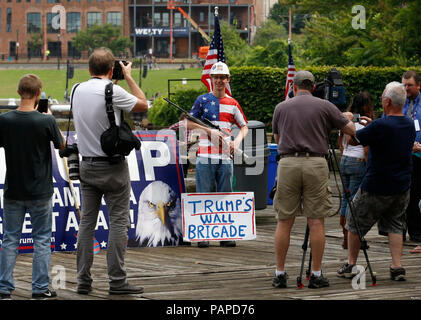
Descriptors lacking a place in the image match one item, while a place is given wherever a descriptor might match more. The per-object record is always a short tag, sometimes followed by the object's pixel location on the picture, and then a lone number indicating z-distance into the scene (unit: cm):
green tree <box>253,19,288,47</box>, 11425
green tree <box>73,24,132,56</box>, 12644
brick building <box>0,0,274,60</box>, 13525
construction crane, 12512
